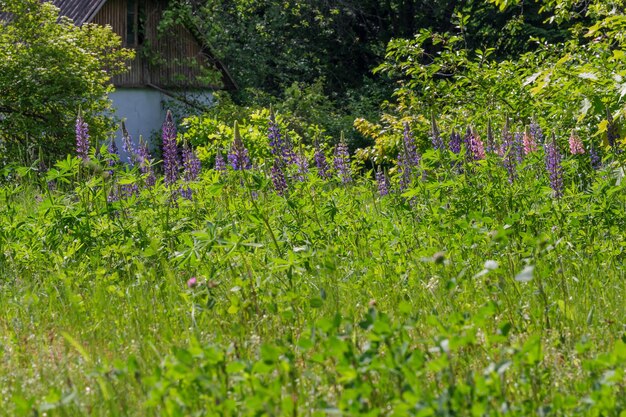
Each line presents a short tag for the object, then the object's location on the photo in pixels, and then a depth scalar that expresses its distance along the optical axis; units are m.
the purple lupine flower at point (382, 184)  15.63
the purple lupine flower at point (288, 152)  15.47
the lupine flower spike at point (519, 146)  16.06
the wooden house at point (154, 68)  59.41
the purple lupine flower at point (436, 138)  14.87
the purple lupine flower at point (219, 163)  15.53
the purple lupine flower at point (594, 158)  17.02
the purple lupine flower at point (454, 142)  15.48
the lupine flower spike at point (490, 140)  14.00
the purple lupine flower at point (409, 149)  14.87
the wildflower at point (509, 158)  13.13
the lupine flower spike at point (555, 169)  13.09
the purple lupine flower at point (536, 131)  16.92
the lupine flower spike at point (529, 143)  14.37
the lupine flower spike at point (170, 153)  14.62
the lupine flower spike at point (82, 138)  13.95
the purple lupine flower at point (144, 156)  14.06
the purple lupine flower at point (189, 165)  15.36
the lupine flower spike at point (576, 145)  15.62
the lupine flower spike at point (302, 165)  14.00
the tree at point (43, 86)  33.78
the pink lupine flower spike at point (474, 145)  14.42
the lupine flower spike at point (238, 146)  10.29
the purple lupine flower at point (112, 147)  14.21
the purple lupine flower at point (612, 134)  13.69
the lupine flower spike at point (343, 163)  15.75
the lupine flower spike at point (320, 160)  16.19
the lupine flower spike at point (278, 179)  13.39
